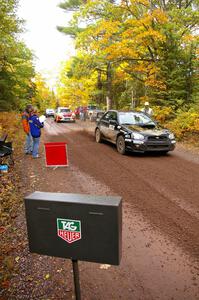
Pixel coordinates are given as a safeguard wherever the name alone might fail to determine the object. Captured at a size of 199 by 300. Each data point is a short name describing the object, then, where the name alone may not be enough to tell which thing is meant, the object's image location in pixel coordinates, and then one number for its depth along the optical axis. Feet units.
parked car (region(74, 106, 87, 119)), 120.65
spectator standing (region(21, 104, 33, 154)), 29.84
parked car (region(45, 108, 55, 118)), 153.28
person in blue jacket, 29.40
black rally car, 29.68
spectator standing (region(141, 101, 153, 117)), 51.40
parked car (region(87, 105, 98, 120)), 99.72
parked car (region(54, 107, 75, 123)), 90.12
